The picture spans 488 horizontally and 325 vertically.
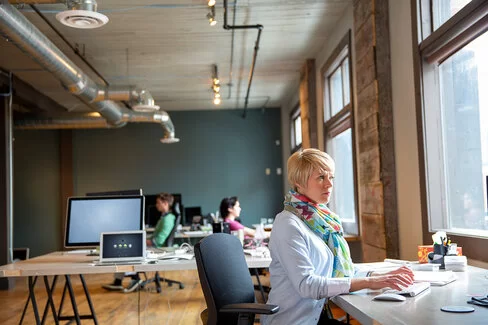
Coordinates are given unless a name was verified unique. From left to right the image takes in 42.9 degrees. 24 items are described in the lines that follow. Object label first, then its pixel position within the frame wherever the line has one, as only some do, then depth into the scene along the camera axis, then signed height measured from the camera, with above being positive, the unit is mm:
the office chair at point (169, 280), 8055 -1090
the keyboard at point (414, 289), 2299 -387
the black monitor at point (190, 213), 11539 -353
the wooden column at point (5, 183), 8992 +248
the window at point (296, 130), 12049 +1227
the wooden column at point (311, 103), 9500 +1336
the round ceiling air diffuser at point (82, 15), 4827 +1426
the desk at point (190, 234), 8712 -563
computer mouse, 2205 -391
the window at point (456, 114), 4086 +516
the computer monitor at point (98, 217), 4699 -155
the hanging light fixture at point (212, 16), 6646 +1926
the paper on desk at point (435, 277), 2623 -394
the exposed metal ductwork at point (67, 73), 5520 +1476
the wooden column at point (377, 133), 5457 +506
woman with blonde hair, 2350 -256
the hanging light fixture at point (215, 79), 9820 +1826
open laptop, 4000 -331
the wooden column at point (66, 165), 13562 +733
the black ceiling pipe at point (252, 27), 7167 +1957
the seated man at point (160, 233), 8000 -492
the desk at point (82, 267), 3748 -434
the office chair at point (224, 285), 2326 -369
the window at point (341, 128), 7707 +817
